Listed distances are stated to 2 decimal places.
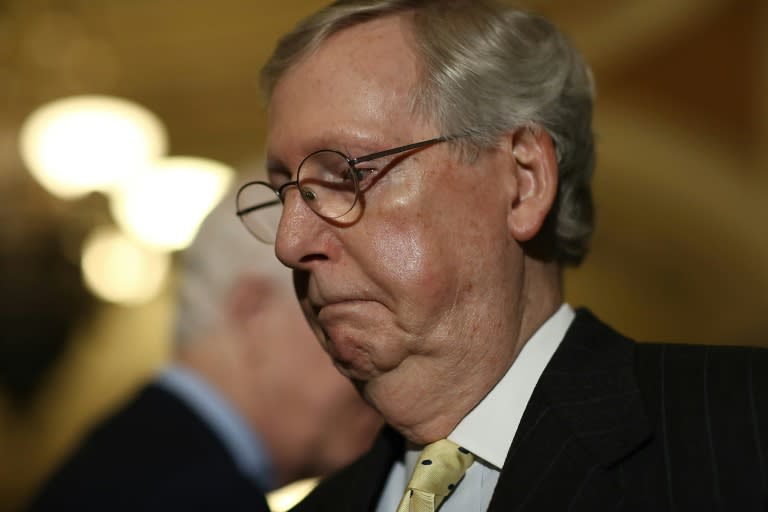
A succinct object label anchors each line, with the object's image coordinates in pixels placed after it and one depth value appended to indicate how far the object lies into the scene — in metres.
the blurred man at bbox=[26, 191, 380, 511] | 2.86
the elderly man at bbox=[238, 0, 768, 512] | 1.76
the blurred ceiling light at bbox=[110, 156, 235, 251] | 6.55
